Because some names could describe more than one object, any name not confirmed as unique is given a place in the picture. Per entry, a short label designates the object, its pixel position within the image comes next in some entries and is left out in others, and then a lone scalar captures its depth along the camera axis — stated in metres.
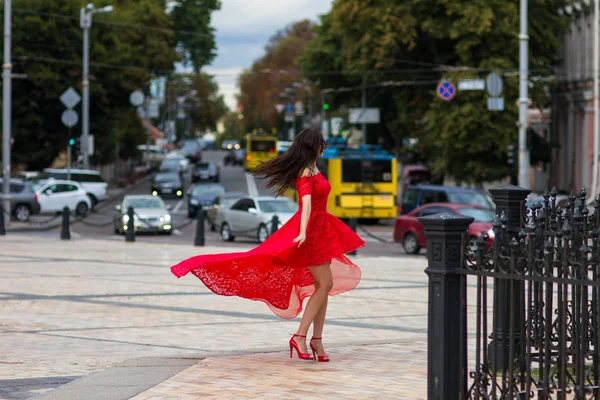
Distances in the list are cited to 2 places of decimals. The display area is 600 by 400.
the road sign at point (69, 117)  48.44
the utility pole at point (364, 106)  58.25
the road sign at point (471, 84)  43.62
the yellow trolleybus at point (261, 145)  89.31
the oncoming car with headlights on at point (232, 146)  127.41
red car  29.45
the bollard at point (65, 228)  33.28
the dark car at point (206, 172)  80.06
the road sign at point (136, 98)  66.25
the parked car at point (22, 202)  44.91
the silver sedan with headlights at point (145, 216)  38.38
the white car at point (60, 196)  48.34
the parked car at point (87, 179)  54.41
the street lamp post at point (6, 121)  39.16
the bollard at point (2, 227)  34.34
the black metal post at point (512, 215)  8.54
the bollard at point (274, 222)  30.64
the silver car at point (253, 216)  34.47
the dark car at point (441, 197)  35.25
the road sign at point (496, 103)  41.94
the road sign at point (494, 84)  42.12
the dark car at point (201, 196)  49.66
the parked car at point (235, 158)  120.88
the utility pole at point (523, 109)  39.03
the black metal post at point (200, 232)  30.78
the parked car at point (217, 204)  41.33
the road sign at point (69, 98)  48.66
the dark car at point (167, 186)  65.88
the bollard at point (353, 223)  29.70
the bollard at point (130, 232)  32.44
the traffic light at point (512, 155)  38.28
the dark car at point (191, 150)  117.62
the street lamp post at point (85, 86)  53.81
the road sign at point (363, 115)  58.72
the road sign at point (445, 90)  47.97
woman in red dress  9.43
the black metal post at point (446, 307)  6.76
